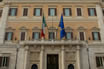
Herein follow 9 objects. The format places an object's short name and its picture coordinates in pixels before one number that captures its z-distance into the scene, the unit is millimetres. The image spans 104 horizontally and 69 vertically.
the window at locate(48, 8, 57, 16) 24594
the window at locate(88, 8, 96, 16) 24578
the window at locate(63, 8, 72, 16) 24619
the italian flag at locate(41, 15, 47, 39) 21186
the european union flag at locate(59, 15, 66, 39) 21141
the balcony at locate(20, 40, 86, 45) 20734
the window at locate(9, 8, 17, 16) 24617
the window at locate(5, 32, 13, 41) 22669
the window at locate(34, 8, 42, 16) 24648
